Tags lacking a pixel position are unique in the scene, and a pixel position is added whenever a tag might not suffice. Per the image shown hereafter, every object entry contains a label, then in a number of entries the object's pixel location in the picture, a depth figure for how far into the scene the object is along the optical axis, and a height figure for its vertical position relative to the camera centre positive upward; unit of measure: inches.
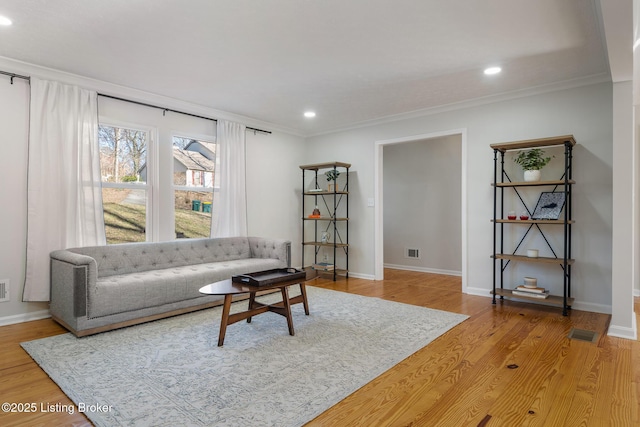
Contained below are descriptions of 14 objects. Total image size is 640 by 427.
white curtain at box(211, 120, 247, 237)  204.4 +14.5
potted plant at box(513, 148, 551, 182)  158.7 +20.9
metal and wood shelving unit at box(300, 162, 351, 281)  234.4 -4.7
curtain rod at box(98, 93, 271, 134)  164.8 +51.5
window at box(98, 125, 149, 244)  167.5 +13.2
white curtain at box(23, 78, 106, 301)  141.9 +13.2
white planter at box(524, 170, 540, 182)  158.2 +15.5
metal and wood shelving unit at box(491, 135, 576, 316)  149.3 -4.9
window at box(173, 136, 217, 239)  193.9 +13.9
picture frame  158.6 +2.4
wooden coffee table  117.4 -32.5
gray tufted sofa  124.4 -27.0
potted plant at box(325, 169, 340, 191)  234.7 +22.7
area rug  79.2 -43.5
